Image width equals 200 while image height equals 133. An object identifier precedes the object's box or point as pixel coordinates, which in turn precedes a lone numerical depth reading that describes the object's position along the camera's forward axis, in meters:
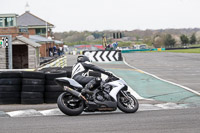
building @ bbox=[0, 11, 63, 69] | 36.53
